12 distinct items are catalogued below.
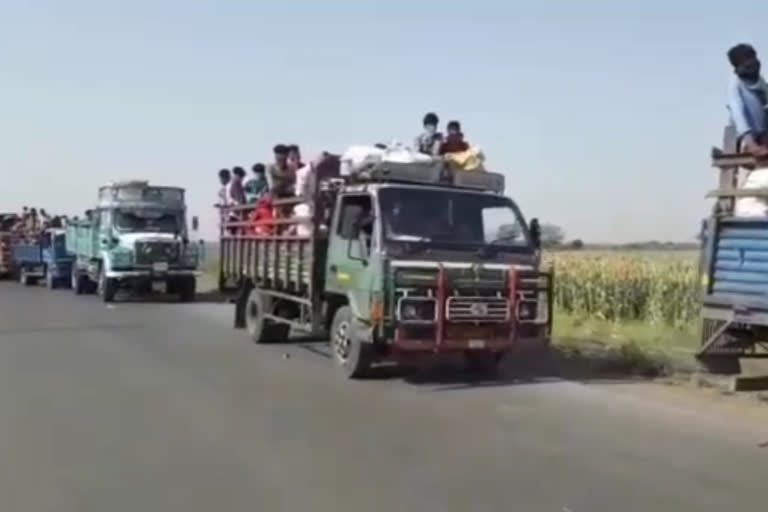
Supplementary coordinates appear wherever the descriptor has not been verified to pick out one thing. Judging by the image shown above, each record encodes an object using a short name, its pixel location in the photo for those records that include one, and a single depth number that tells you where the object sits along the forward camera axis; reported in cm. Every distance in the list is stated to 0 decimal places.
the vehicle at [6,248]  4144
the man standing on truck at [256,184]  1870
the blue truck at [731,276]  895
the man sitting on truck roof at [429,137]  1462
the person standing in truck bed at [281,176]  1614
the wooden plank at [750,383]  900
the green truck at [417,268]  1158
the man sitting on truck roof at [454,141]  1427
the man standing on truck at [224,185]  2038
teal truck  2708
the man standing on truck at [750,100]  907
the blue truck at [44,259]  3497
